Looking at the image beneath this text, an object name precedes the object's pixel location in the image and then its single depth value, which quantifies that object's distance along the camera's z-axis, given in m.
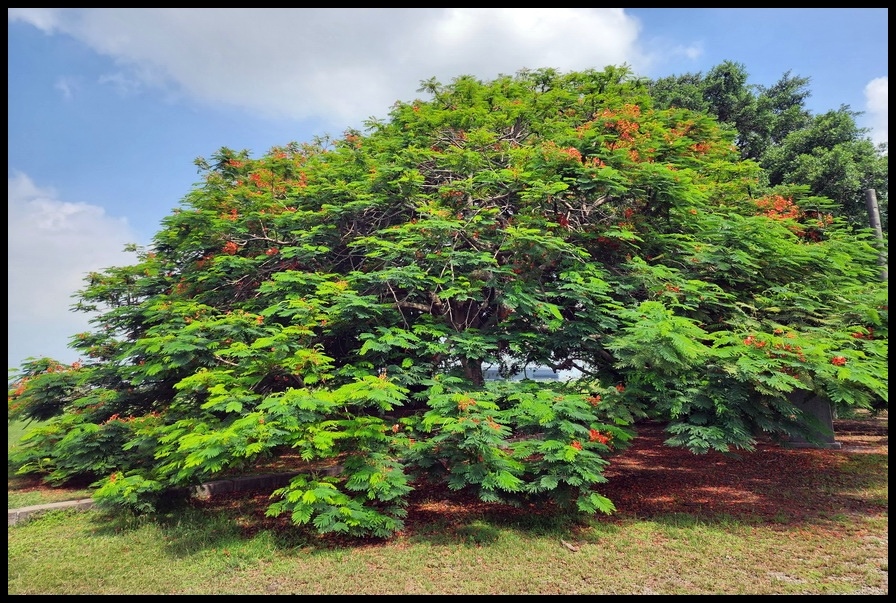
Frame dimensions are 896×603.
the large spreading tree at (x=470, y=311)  6.45
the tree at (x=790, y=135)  14.05
